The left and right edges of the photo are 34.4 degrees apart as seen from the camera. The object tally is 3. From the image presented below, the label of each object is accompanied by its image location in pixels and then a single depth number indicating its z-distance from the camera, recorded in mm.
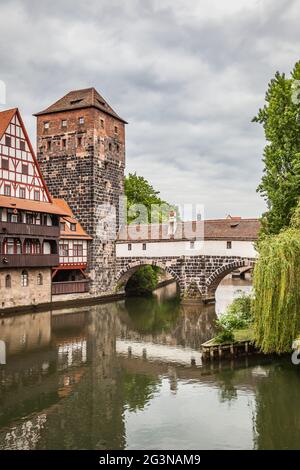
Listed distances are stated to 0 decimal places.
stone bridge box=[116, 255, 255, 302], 34281
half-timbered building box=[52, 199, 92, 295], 34469
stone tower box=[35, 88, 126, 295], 36781
